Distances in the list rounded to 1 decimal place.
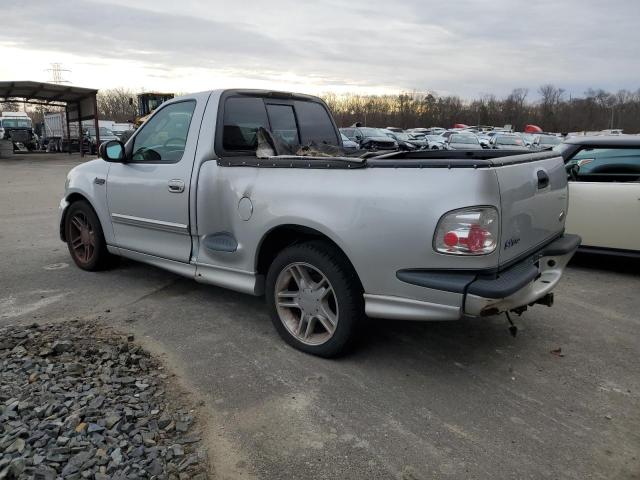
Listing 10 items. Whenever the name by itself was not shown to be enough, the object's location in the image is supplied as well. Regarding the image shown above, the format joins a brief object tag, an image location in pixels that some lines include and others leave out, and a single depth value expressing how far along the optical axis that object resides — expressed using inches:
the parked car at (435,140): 1319.3
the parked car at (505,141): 944.9
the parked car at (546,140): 1071.1
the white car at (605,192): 236.2
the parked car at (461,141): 980.5
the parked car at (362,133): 1143.6
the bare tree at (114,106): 3635.6
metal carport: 1043.4
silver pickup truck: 119.1
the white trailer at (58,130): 1461.0
